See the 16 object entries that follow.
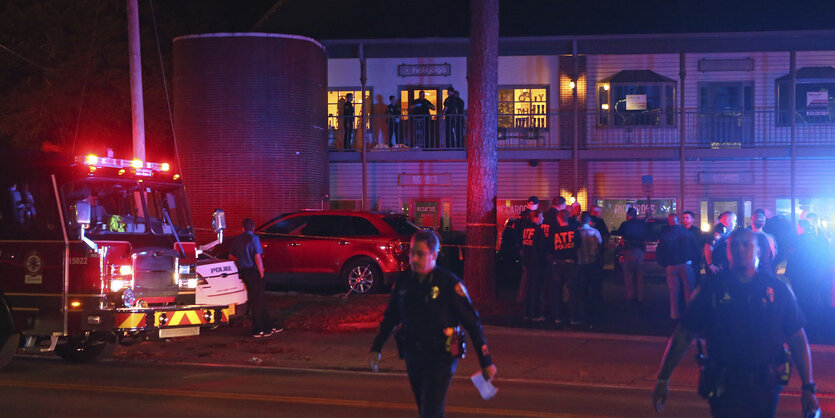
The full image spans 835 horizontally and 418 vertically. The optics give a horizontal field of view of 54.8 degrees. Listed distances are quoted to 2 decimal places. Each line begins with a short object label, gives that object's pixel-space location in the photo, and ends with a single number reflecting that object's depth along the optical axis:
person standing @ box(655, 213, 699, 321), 12.27
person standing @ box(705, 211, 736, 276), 10.18
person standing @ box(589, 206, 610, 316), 12.78
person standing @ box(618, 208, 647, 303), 14.04
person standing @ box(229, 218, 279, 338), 11.30
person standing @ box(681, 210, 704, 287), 12.36
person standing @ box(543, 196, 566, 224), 12.14
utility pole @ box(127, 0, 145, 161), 14.48
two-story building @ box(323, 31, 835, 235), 23.48
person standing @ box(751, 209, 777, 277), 8.07
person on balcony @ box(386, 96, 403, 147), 23.78
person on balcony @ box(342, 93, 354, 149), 23.69
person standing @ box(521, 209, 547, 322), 12.22
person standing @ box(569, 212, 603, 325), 12.02
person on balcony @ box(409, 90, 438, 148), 23.50
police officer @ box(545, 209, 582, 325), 11.82
